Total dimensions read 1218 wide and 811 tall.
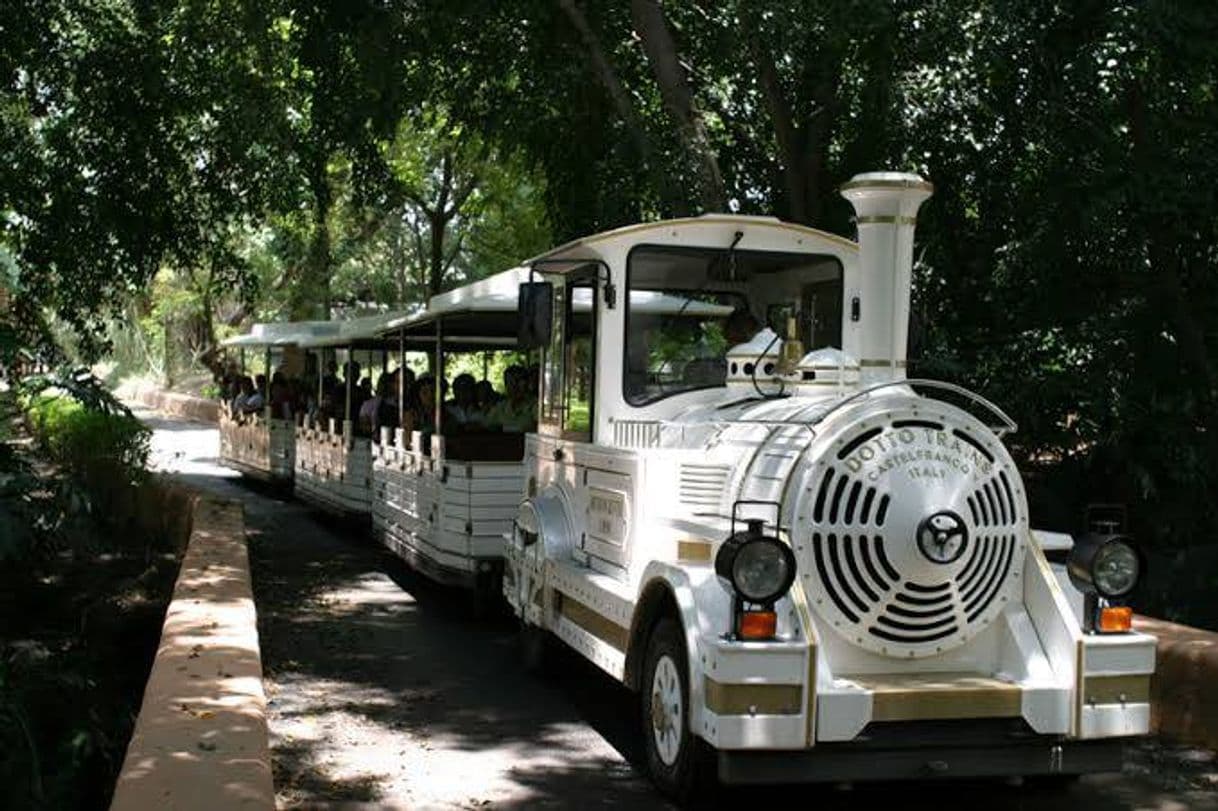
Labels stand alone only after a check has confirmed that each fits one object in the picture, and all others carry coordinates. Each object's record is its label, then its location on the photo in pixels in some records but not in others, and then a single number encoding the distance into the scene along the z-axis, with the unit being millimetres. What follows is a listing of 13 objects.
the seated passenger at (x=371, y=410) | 15084
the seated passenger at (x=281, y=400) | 20656
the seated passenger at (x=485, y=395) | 12289
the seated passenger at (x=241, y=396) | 22844
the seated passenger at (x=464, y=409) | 10951
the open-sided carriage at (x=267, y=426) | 20156
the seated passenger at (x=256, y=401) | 22062
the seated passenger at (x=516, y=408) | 10771
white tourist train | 5109
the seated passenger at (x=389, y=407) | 14723
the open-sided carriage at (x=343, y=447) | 15094
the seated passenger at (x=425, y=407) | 12047
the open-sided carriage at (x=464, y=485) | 10070
